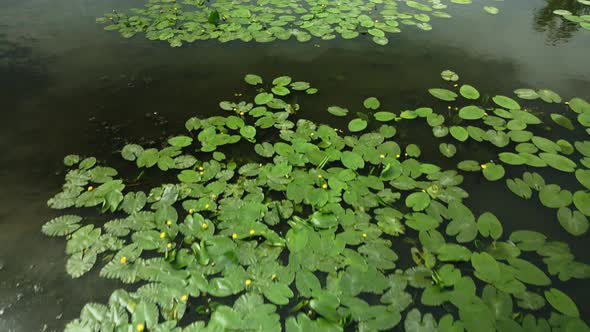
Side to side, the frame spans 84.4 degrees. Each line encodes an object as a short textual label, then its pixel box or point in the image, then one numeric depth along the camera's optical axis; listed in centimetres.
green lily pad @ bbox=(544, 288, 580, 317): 173
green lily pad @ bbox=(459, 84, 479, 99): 323
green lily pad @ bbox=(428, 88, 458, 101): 323
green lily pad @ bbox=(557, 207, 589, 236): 213
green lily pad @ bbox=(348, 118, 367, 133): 291
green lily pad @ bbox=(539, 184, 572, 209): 227
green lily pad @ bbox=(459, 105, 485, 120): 298
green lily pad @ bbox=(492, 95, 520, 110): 308
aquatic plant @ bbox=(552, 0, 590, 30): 459
